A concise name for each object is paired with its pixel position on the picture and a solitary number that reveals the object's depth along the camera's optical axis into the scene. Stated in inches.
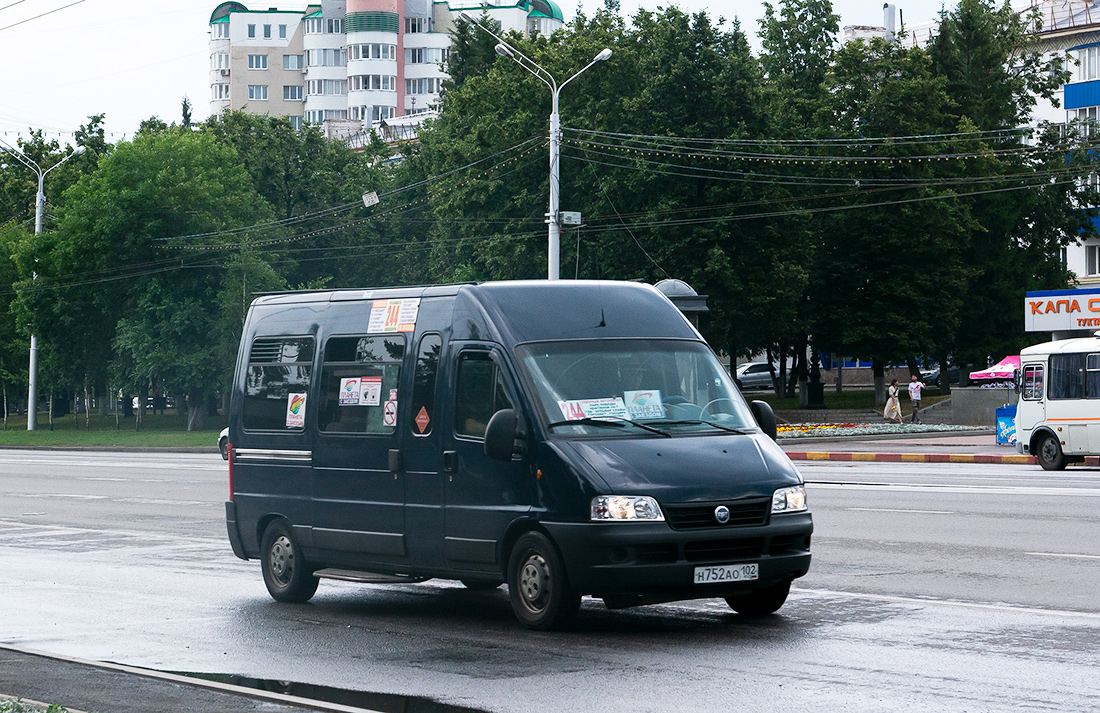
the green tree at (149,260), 2426.2
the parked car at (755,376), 3491.6
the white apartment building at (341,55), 5802.2
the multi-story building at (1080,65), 3250.5
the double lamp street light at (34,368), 2573.8
